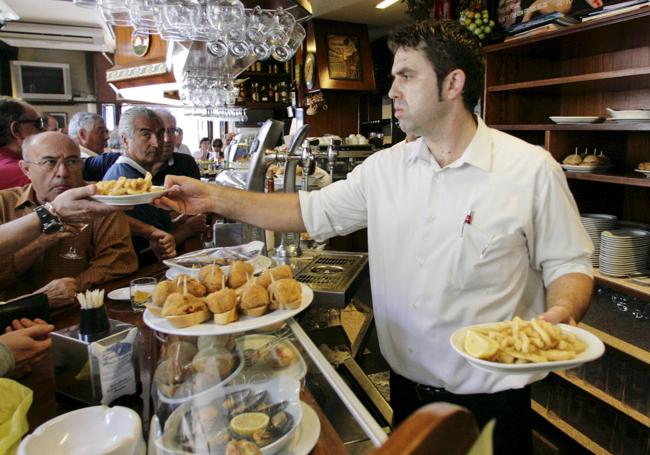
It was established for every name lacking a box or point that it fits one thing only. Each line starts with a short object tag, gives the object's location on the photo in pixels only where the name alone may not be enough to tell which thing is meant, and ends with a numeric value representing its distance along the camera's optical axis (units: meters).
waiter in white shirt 1.45
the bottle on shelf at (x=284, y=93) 7.93
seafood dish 0.84
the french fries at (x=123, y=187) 1.63
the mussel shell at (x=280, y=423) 0.86
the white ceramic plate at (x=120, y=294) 1.87
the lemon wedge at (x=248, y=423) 0.85
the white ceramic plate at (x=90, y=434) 0.84
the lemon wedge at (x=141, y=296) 1.74
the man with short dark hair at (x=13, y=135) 2.98
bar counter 0.90
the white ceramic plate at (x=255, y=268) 1.35
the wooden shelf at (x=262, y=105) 7.75
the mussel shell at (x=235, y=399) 0.90
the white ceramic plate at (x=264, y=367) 0.99
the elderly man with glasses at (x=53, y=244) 2.08
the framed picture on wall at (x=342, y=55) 7.01
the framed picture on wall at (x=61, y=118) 9.53
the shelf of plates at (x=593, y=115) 2.54
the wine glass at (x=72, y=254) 2.05
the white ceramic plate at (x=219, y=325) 0.94
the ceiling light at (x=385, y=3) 5.89
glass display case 0.86
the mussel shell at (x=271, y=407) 0.90
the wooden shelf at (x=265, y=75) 7.68
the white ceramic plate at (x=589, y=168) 2.68
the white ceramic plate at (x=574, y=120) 2.64
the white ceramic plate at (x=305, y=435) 0.86
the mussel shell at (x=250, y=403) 0.90
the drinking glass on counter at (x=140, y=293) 1.75
